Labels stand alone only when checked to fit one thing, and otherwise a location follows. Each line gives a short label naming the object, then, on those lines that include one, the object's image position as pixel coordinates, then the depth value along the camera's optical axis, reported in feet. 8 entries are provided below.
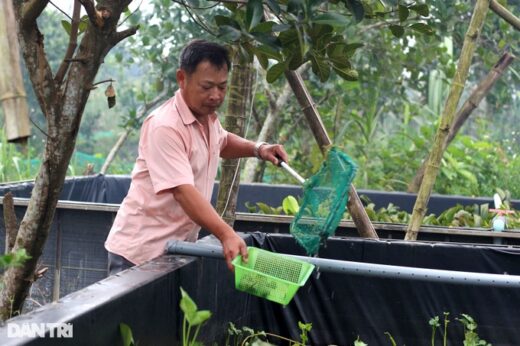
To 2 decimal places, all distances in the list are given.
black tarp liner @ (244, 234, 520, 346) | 13.09
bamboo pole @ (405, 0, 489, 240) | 15.87
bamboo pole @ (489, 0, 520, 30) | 15.83
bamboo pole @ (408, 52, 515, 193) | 22.12
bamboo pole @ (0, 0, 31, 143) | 5.40
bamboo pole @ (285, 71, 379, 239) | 15.02
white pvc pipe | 10.76
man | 10.85
